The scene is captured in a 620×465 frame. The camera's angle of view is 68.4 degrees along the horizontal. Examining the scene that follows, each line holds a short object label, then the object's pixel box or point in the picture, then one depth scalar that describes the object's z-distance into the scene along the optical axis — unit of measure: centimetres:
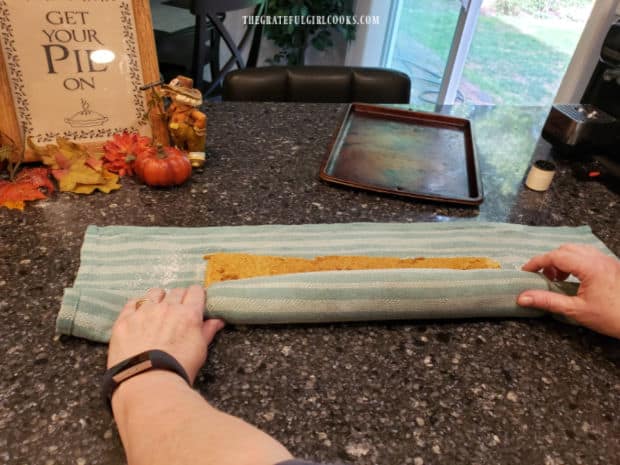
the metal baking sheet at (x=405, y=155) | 102
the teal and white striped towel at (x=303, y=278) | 64
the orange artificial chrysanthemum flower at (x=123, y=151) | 96
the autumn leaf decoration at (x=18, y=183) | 87
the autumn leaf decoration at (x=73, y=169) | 91
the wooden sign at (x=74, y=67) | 86
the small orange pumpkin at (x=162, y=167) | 92
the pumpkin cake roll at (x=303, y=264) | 72
